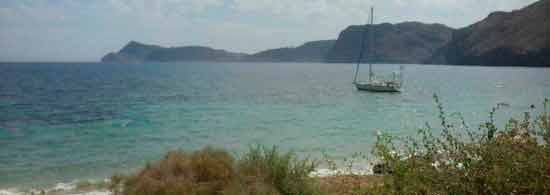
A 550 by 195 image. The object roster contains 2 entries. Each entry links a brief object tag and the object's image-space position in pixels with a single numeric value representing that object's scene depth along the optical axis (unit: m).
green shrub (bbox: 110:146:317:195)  5.67
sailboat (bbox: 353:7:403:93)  48.81
